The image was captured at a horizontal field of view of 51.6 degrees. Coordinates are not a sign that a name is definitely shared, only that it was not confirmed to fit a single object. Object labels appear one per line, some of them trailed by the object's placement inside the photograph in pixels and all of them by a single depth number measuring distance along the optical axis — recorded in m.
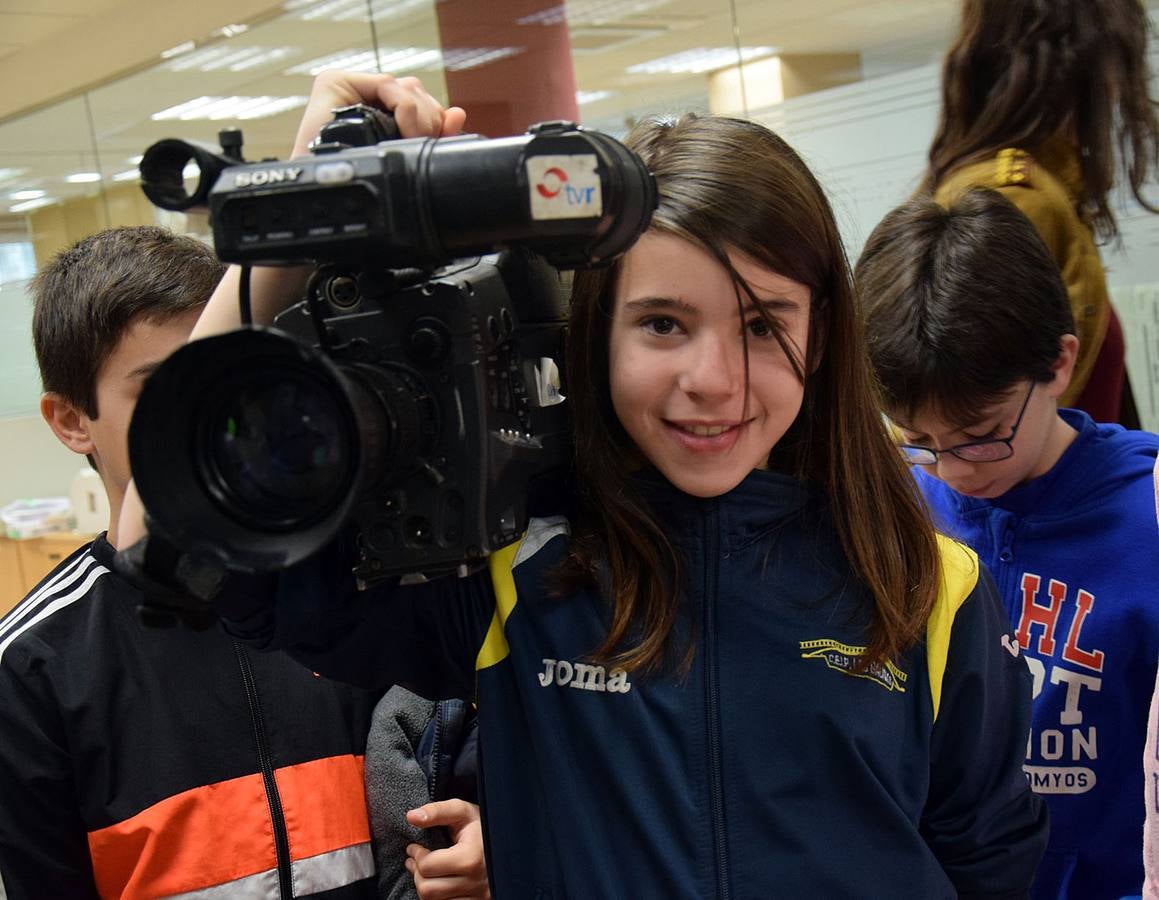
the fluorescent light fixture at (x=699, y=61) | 2.37
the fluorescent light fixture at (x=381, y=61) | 2.83
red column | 2.64
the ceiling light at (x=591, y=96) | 2.57
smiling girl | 0.85
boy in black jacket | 1.04
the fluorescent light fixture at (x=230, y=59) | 3.04
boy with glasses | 1.17
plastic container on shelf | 3.56
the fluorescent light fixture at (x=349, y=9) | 2.86
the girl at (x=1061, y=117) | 1.56
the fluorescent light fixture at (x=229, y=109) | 2.94
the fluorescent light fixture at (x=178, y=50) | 3.21
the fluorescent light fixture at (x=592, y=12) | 2.53
